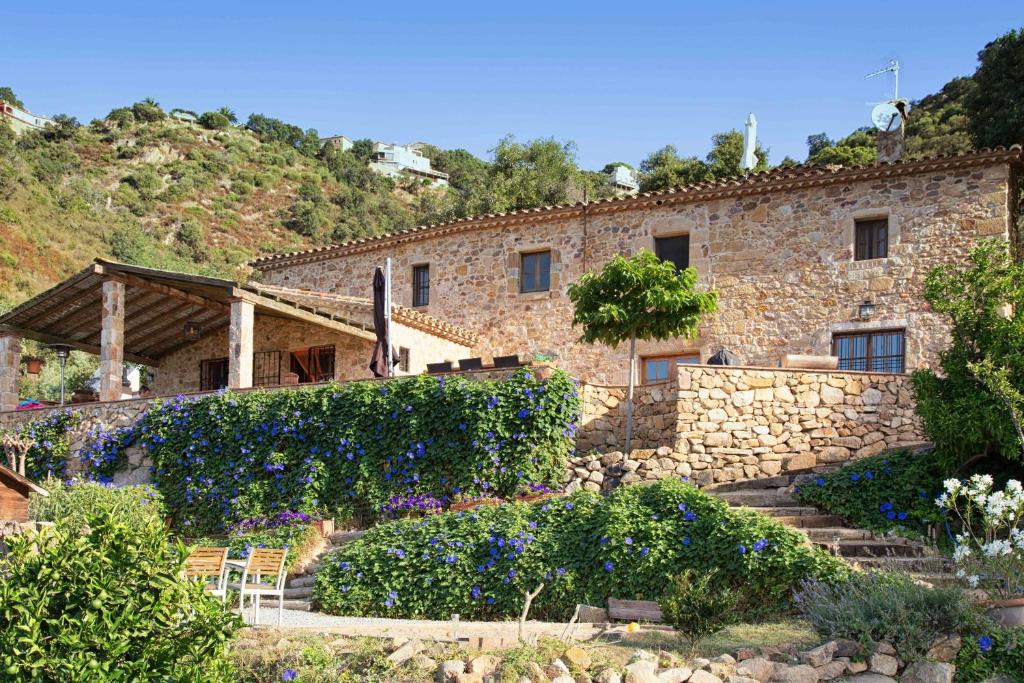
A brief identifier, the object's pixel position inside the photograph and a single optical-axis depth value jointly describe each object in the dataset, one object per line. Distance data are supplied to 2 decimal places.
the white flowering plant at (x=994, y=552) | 9.10
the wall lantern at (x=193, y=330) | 20.72
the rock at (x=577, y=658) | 8.41
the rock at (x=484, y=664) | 8.32
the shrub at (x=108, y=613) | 6.72
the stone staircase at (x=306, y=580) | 12.12
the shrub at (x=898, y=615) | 8.62
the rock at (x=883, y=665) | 8.46
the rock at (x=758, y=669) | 8.20
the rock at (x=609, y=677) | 8.10
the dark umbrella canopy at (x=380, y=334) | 16.59
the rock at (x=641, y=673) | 8.06
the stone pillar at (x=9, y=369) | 19.62
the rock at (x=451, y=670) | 8.24
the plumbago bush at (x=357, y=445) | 14.42
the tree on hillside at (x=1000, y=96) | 23.22
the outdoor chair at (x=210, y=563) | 10.40
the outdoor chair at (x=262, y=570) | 10.22
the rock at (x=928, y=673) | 8.38
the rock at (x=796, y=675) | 8.19
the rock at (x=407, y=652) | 8.66
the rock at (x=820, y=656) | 8.45
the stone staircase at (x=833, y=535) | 10.90
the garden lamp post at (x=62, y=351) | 20.34
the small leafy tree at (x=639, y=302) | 15.05
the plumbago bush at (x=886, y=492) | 12.27
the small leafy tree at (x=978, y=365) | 11.89
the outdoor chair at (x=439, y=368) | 16.02
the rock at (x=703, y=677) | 8.04
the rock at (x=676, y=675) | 8.12
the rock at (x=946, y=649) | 8.64
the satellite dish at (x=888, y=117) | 20.12
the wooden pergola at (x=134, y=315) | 17.44
